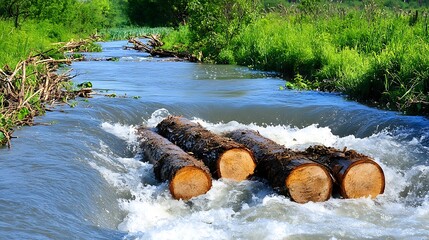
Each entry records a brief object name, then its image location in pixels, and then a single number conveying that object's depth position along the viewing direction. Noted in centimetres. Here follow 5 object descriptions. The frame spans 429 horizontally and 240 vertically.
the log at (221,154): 1523
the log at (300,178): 1381
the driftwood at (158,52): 5125
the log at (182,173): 1405
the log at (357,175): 1422
